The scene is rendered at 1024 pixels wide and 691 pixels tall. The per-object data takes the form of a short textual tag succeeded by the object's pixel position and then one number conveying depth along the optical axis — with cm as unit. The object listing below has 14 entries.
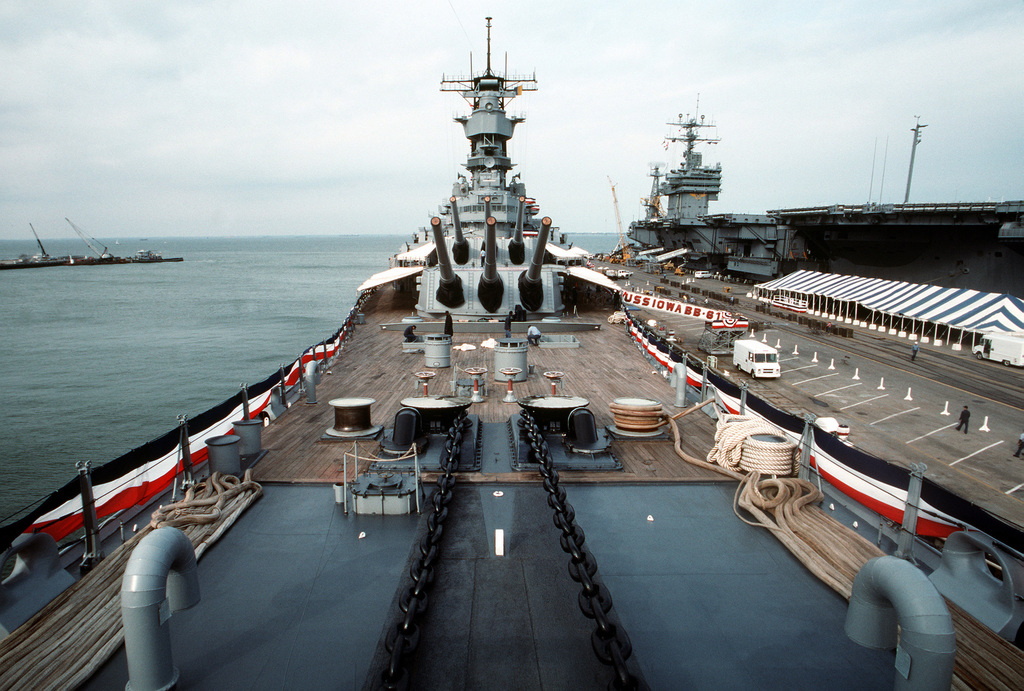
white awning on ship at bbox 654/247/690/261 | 6612
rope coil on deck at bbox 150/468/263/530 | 477
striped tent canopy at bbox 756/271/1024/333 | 2330
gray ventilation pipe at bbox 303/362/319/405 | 907
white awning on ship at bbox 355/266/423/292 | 2085
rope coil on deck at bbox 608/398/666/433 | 714
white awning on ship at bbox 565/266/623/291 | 2019
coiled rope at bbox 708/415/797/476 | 568
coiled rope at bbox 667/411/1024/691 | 308
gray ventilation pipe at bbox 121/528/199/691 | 256
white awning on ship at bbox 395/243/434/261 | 2571
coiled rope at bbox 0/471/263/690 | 304
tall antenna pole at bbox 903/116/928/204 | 4669
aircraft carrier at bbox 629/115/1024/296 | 2981
